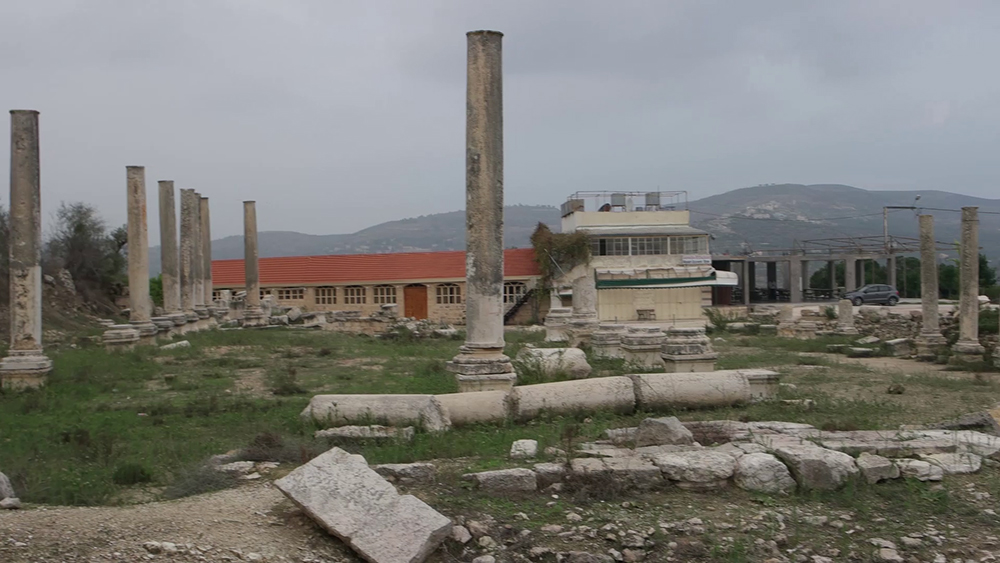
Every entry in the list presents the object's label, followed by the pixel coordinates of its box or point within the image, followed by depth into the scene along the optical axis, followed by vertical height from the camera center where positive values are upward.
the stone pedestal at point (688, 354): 14.28 -1.42
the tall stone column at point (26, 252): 14.27 +0.43
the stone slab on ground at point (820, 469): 7.57 -1.76
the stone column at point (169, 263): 24.48 +0.35
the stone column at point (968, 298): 20.41 -0.83
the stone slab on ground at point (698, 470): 7.57 -1.76
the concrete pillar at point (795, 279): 49.50 -0.79
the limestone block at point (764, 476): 7.55 -1.81
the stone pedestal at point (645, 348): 16.62 -1.52
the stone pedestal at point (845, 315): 28.11 -1.63
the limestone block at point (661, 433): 8.67 -1.64
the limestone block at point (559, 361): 13.47 -1.43
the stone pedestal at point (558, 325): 23.22 -1.50
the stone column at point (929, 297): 22.14 -0.88
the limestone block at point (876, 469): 7.72 -1.81
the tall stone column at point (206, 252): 31.06 +0.81
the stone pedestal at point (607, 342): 18.42 -1.55
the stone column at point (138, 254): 20.59 +0.51
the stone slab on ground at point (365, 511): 6.05 -1.71
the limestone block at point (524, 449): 8.11 -1.67
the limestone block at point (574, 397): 10.41 -1.54
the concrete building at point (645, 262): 39.03 +0.27
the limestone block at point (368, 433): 9.20 -1.69
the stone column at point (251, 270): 29.17 +0.12
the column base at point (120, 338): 19.41 -1.36
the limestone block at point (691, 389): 11.01 -1.56
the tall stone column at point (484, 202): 11.81 +0.92
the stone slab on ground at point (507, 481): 7.30 -1.75
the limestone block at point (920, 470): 7.78 -1.84
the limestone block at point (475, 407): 10.10 -1.58
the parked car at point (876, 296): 44.62 -1.61
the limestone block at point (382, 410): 9.80 -1.55
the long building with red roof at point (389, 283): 38.84 -0.47
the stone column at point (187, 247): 27.77 +0.89
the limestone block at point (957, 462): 8.06 -1.85
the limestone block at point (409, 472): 7.43 -1.70
